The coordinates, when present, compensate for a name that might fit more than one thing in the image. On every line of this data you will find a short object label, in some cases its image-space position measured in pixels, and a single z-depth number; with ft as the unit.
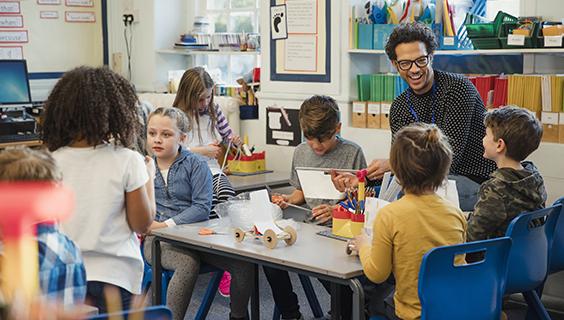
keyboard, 18.09
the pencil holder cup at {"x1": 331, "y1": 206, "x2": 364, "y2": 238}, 10.05
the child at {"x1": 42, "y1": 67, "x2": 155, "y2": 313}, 7.90
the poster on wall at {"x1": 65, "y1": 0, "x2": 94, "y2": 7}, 21.30
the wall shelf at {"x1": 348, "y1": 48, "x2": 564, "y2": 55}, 13.52
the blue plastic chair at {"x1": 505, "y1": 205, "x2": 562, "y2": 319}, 9.76
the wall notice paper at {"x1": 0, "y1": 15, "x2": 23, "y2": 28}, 20.10
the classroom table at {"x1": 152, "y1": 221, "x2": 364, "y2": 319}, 8.77
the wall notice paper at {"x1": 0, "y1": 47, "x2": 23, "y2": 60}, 20.12
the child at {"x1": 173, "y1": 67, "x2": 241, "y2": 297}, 14.81
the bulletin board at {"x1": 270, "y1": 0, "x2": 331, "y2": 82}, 16.89
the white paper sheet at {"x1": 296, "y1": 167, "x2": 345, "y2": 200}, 10.95
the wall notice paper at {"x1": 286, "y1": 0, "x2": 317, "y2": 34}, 17.02
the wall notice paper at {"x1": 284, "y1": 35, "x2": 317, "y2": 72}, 17.15
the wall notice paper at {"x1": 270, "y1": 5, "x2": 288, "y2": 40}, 17.57
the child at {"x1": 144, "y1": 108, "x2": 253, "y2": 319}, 12.01
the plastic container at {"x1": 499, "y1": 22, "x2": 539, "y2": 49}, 13.69
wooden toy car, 9.71
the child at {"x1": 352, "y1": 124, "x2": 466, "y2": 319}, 8.40
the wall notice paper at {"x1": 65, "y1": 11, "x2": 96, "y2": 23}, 21.36
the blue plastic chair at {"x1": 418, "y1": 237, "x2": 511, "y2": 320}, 8.23
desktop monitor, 19.24
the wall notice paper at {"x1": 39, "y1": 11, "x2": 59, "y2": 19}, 20.80
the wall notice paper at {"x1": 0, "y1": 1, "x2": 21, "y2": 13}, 20.06
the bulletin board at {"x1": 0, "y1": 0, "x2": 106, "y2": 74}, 20.29
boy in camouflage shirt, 9.87
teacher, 11.44
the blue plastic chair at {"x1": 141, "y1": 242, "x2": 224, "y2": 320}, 11.87
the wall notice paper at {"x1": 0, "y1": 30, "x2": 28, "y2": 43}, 20.15
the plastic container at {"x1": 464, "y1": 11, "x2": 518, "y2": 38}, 14.08
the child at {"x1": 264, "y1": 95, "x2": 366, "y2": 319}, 11.94
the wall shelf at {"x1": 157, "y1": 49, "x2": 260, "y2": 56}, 19.53
